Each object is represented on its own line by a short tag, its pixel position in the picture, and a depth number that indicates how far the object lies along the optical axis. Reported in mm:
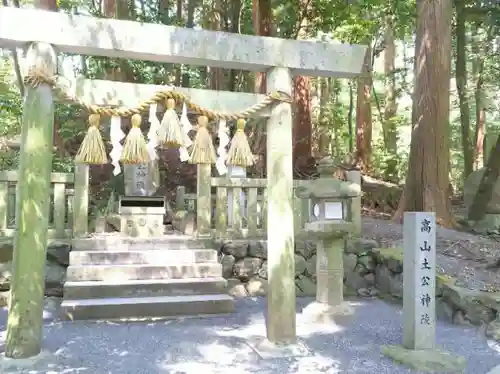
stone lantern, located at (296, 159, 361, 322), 5727
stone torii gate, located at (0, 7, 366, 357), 3859
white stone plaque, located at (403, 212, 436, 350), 4371
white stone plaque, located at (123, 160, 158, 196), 8695
